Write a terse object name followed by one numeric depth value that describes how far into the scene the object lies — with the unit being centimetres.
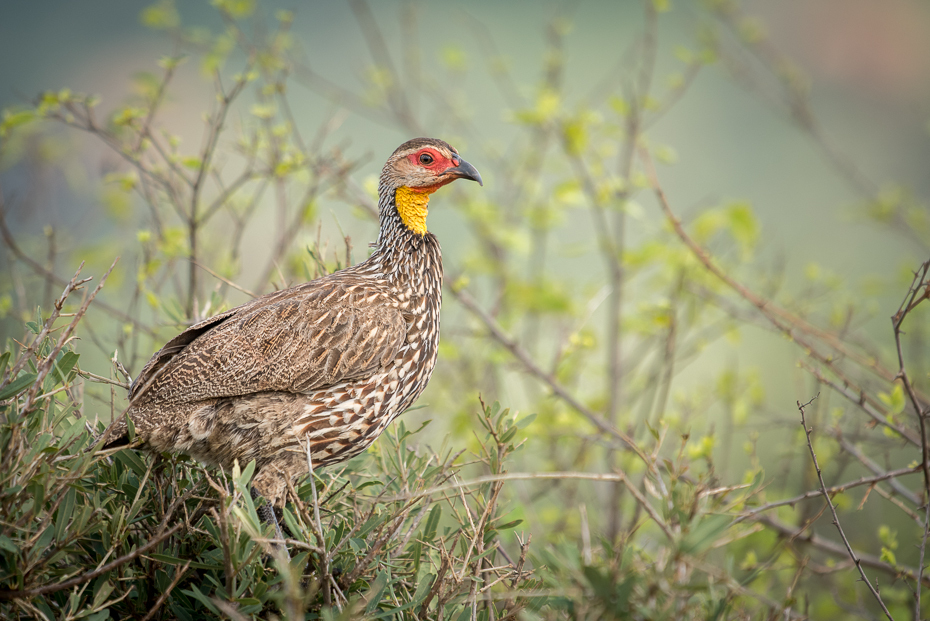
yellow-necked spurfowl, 1054
